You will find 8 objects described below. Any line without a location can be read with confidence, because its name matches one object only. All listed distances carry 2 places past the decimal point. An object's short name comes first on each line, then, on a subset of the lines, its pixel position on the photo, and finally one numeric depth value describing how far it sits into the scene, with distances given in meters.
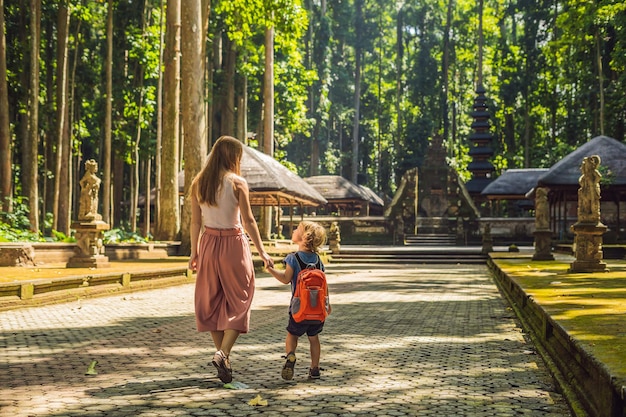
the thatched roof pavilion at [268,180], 25.92
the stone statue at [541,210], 20.83
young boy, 5.66
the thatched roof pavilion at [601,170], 29.42
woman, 5.70
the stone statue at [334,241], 32.09
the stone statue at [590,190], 14.64
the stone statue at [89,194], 15.91
